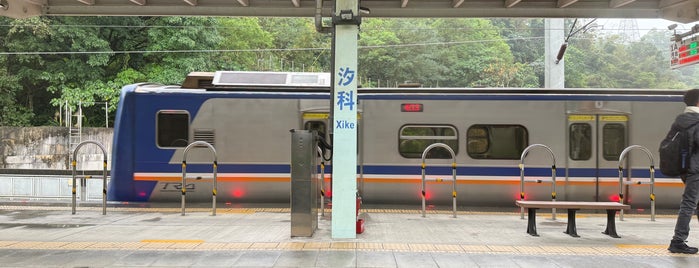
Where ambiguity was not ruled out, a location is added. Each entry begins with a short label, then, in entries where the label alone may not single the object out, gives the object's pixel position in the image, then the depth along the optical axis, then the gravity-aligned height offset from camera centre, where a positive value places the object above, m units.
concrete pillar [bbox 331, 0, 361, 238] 7.50 -0.02
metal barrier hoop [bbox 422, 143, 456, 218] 9.77 -0.89
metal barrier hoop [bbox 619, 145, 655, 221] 9.20 -0.81
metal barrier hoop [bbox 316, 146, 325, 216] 9.74 -0.99
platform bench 7.96 -1.15
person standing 6.67 -0.68
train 11.37 -0.19
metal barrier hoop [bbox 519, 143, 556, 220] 9.57 -0.91
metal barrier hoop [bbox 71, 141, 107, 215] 9.77 -0.98
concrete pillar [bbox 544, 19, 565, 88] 17.78 +2.53
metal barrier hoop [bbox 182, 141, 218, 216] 9.78 -0.80
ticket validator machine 7.68 -0.80
